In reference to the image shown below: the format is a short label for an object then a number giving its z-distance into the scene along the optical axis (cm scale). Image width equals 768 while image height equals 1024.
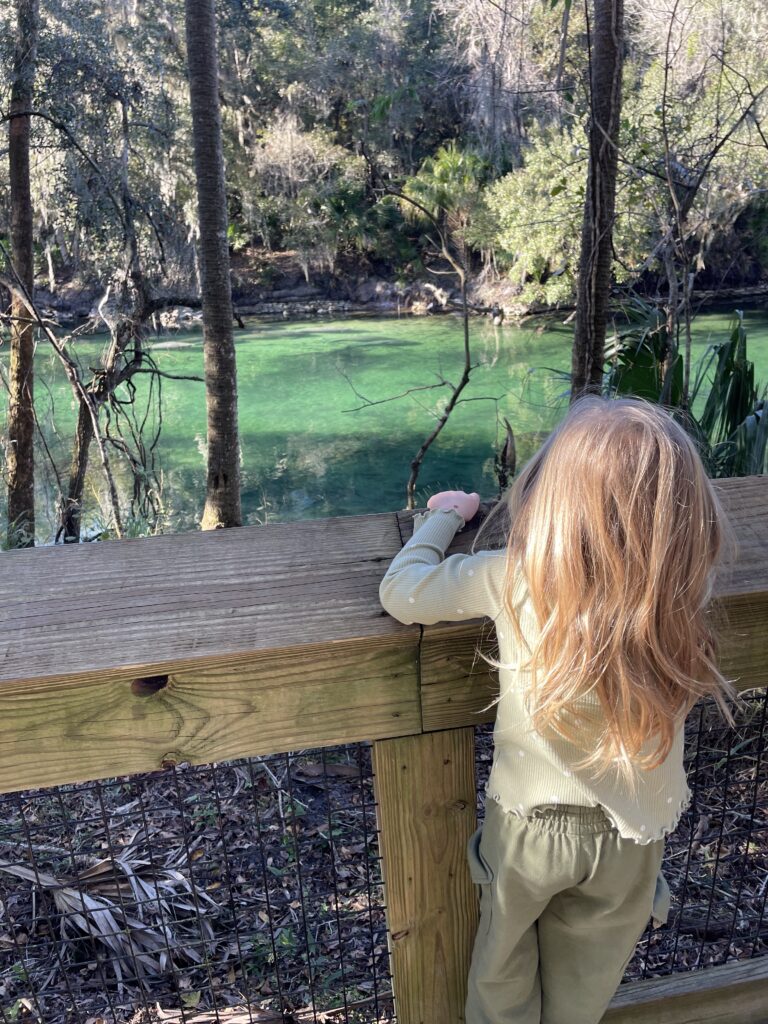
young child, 82
